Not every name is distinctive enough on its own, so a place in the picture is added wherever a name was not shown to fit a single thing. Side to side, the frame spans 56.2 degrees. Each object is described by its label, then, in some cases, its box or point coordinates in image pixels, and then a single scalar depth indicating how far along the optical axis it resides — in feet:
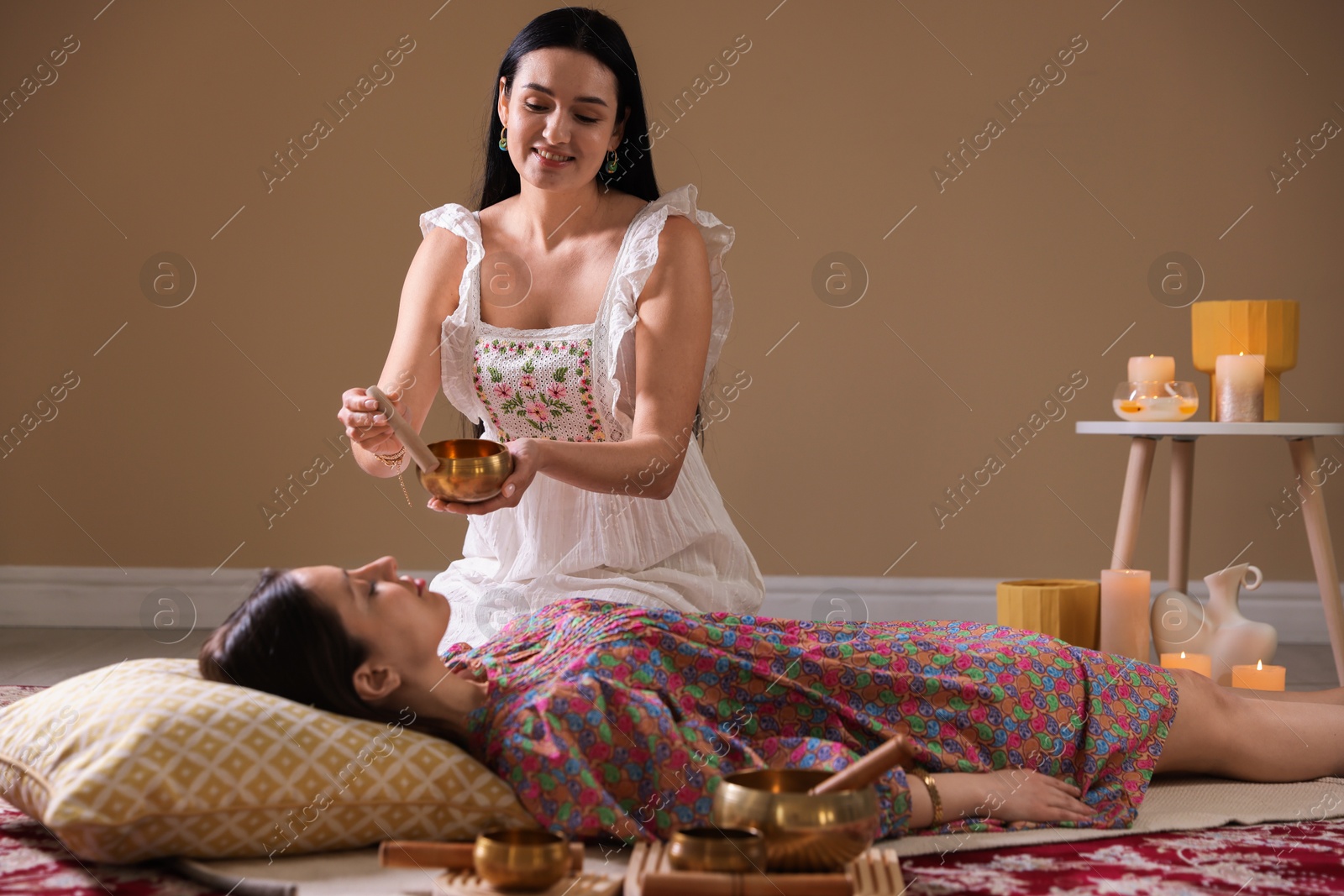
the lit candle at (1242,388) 9.00
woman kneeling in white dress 6.77
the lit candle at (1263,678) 8.04
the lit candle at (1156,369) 9.29
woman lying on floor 5.10
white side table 8.82
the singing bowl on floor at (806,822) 4.17
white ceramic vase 8.36
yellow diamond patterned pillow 4.67
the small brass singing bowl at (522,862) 4.20
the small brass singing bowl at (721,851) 4.20
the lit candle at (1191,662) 8.21
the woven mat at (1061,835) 4.80
